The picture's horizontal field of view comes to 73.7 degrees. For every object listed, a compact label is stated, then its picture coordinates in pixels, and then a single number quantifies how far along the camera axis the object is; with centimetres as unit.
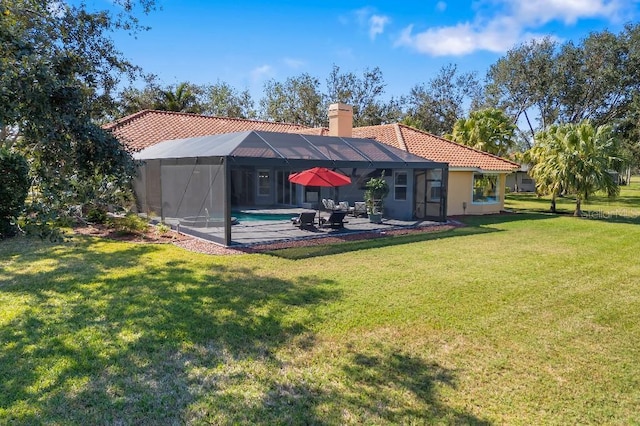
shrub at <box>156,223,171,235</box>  1377
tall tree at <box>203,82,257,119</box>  4766
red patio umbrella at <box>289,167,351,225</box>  1516
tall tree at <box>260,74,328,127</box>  4422
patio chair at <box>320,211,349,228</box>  1541
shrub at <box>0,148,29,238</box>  1162
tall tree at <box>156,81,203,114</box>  3581
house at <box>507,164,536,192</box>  4725
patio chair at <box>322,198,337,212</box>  1952
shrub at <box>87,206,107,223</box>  1376
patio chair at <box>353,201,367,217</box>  1936
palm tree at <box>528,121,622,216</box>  1947
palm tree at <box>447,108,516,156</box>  3022
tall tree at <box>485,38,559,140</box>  3738
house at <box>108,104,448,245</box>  1276
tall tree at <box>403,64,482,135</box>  4650
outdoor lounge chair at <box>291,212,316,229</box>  1526
